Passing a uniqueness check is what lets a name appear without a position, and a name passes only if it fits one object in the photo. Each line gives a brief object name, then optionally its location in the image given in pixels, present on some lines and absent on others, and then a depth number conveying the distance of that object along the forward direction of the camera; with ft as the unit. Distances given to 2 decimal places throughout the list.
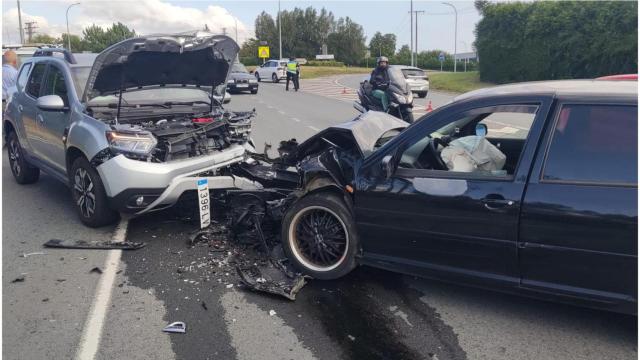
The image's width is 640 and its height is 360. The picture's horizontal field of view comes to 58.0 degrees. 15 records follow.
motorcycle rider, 38.19
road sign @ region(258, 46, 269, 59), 178.24
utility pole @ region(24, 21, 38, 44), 282.23
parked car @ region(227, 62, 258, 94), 92.58
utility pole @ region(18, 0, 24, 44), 154.78
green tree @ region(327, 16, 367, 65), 304.09
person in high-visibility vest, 102.76
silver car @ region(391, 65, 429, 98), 90.22
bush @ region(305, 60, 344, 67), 246.19
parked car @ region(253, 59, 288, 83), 133.08
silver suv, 17.92
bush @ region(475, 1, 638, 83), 85.92
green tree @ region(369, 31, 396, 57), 312.09
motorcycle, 37.45
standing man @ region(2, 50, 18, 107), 35.14
